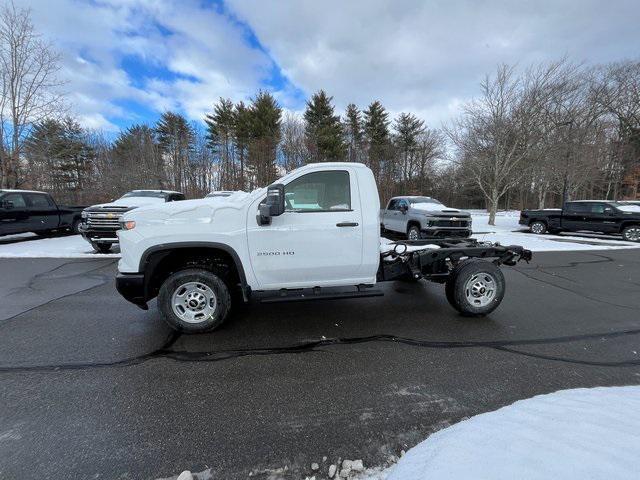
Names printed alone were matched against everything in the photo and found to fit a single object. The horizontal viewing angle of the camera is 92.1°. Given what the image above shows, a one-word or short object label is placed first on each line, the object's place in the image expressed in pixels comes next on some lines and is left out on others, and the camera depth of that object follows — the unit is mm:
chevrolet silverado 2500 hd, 3852
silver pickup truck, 11570
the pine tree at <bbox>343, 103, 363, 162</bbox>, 36000
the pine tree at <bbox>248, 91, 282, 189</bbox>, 30750
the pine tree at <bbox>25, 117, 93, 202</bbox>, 19656
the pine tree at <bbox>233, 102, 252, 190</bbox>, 32594
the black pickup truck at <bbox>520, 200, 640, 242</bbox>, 14203
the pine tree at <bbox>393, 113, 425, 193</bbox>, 42188
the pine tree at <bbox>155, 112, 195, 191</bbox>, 34125
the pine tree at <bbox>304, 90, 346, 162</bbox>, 31016
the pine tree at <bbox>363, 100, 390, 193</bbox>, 36031
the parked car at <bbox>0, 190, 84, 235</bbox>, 11216
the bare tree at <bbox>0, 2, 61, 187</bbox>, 17812
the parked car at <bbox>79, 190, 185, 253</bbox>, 9555
